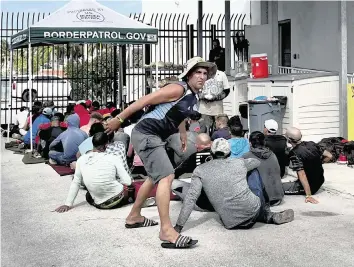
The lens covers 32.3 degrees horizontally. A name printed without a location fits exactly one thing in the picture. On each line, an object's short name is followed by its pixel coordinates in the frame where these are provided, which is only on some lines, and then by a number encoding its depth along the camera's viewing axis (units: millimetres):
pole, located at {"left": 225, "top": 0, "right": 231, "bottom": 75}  16266
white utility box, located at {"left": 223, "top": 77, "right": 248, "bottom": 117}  14125
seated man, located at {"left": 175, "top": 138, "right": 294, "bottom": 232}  6137
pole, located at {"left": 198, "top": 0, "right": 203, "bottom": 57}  17578
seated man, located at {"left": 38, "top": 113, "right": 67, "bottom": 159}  11820
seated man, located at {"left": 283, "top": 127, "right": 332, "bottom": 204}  7695
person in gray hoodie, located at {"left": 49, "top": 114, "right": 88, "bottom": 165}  10547
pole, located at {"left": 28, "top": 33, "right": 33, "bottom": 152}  12277
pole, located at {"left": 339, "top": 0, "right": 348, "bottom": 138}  11500
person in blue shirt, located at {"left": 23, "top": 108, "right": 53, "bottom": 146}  12961
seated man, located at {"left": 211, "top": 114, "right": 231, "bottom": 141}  9820
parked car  20281
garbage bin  11453
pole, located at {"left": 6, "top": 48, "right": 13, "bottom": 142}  14417
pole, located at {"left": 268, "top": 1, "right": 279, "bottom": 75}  14195
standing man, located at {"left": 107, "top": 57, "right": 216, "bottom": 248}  5852
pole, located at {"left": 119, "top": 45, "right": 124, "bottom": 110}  17222
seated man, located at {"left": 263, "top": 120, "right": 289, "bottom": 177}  8359
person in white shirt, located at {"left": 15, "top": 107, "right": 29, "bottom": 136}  14706
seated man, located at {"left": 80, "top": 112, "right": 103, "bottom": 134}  10125
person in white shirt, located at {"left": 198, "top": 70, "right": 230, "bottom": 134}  12633
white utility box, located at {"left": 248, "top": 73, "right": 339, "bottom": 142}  11586
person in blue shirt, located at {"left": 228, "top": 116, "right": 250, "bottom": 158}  8078
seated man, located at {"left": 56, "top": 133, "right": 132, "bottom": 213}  7277
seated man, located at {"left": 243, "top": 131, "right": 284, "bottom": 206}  7223
